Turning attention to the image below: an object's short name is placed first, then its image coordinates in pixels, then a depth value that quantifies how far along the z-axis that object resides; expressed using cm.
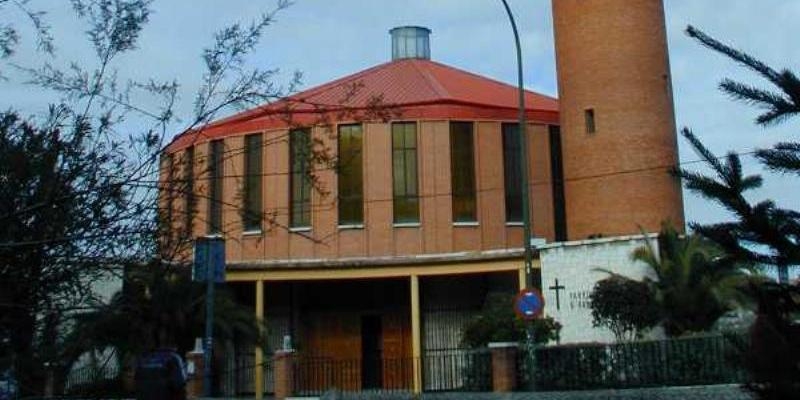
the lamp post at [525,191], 2198
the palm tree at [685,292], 2319
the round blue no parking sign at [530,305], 1962
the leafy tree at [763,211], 500
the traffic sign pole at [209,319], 1528
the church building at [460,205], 3059
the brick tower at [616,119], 3056
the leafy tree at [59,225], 459
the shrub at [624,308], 2445
